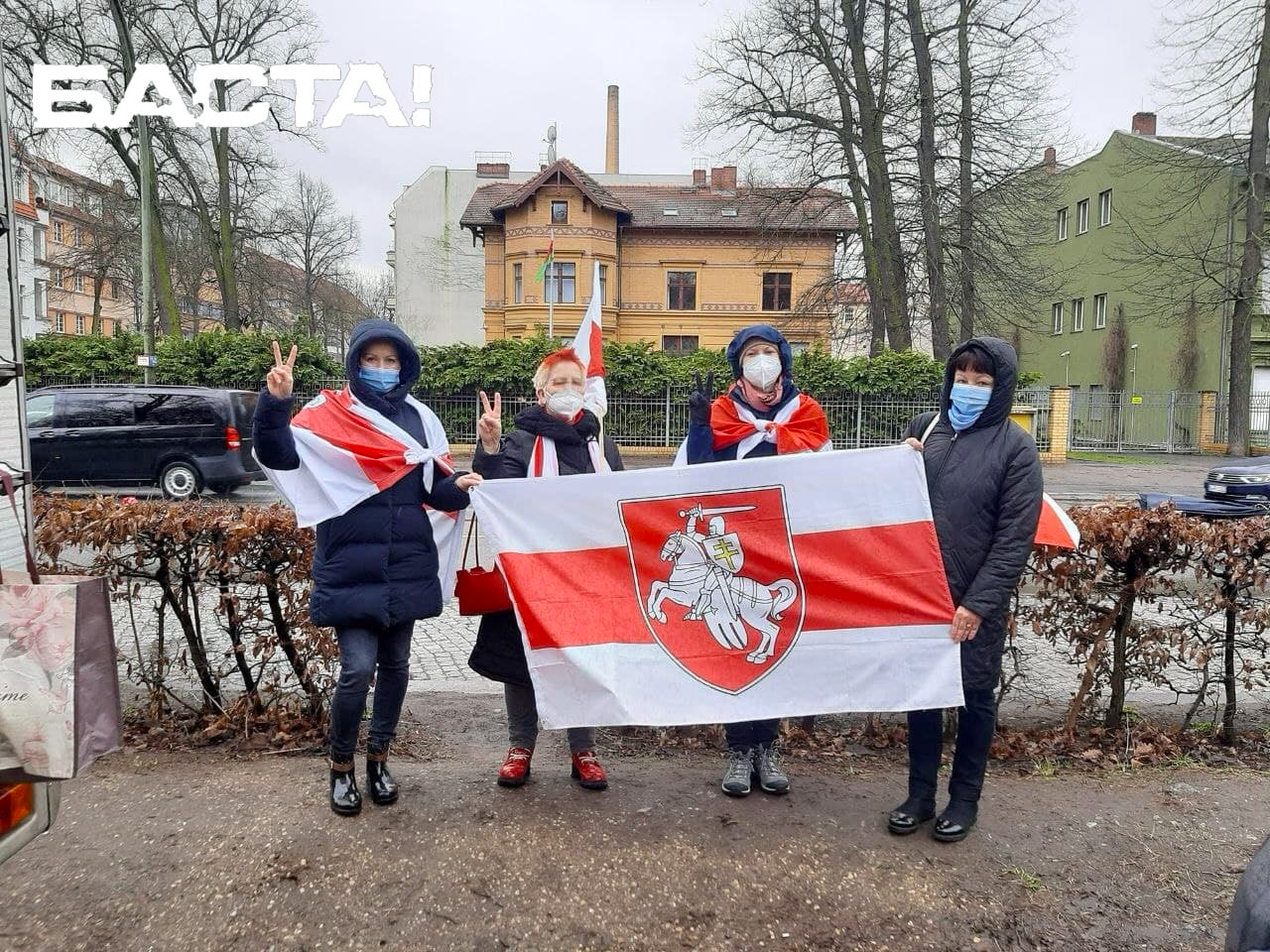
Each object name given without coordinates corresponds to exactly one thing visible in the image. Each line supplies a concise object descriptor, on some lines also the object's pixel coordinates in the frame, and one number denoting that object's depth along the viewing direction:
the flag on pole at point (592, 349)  4.45
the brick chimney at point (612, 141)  60.28
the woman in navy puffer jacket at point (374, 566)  3.52
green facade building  30.52
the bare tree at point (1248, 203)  27.47
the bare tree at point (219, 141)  27.55
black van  15.38
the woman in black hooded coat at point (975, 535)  3.44
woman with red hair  3.92
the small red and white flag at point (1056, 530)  3.89
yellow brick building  43.97
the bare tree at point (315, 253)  53.09
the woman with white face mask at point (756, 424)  3.98
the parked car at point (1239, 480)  13.44
